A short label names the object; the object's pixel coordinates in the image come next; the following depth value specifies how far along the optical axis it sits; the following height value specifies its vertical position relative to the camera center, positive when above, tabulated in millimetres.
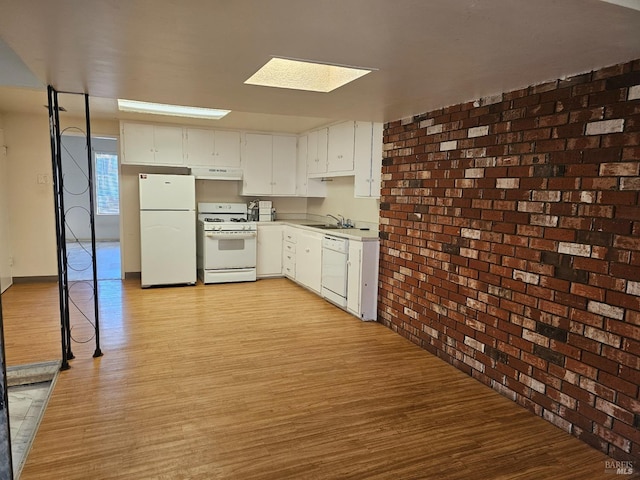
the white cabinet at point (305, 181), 6340 +241
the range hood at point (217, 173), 6090 +313
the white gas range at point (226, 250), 5867 -803
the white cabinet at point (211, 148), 6027 +680
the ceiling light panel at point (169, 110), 4789 +996
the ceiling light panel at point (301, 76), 2758 +812
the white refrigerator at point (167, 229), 5590 -496
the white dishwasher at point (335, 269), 4656 -836
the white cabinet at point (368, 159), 4414 +427
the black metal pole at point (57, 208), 2982 -136
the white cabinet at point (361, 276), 4359 -849
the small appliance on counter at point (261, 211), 6480 -250
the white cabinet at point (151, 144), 5703 +670
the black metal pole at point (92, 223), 3109 -243
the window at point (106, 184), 10336 +179
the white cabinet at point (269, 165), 6371 +476
